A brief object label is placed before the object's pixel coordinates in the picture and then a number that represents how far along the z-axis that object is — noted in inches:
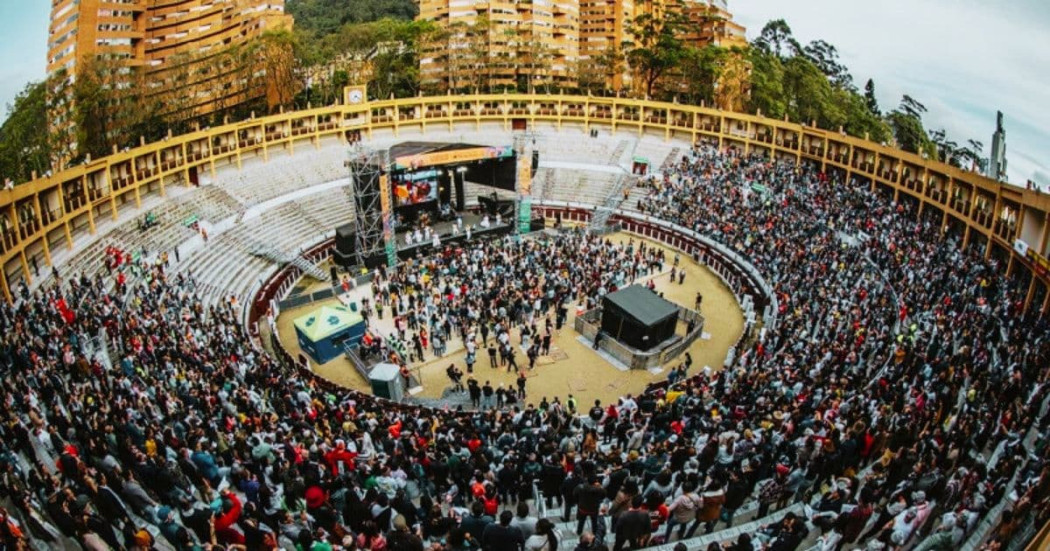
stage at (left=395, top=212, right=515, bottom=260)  1397.6
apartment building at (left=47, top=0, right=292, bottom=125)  2394.2
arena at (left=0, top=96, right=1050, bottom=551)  431.2
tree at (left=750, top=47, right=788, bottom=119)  2568.9
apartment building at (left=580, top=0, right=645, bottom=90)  3676.2
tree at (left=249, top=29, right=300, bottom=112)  2342.5
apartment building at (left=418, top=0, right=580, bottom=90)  2512.3
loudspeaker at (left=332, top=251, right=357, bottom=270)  1332.4
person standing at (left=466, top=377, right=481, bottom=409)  824.9
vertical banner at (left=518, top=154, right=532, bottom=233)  1480.1
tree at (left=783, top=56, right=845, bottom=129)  2741.1
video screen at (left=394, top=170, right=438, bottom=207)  1438.2
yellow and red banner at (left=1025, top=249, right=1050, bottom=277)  988.6
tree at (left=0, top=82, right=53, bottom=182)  1866.4
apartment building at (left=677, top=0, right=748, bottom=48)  3440.0
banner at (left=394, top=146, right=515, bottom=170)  1354.6
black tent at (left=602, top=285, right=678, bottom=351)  993.6
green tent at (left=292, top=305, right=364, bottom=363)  986.1
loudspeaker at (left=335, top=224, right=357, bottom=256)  1330.6
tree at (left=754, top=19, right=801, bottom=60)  3912.4
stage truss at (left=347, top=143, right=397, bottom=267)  1259.8
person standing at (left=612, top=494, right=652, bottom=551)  379.9
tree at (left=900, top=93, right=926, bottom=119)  3558.1
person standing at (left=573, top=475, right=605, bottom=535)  416.8
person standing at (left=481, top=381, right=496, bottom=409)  828.6
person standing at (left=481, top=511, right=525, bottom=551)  355.6
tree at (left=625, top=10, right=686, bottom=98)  2443.4
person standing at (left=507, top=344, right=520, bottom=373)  948.0
